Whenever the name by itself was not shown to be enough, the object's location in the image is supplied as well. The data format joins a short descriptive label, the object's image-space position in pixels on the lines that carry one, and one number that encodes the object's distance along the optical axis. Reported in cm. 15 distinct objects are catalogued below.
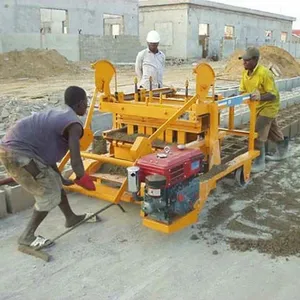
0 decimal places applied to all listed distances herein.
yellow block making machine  362
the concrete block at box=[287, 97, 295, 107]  1084
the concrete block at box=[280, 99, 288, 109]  1033
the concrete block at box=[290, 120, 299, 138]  774
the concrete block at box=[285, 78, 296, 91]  1521
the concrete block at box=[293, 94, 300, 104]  1127
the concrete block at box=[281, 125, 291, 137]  729
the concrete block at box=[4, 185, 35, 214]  439
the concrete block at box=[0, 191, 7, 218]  432
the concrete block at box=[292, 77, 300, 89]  1595
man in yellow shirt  535
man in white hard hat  620
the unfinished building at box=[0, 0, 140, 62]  2233
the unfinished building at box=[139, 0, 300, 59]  3212
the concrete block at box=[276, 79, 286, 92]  1438
